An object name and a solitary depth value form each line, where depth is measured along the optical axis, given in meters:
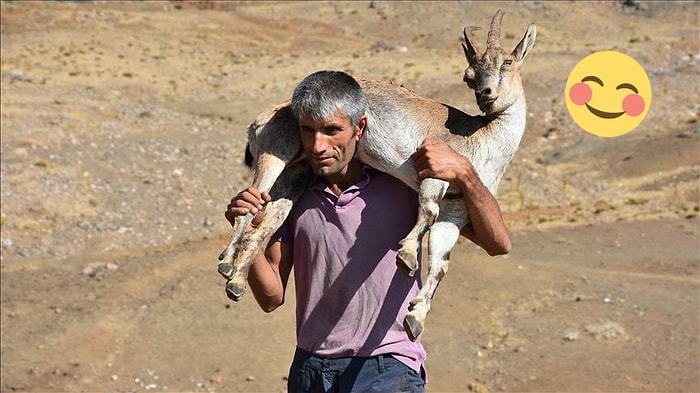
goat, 8.57
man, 8.01
